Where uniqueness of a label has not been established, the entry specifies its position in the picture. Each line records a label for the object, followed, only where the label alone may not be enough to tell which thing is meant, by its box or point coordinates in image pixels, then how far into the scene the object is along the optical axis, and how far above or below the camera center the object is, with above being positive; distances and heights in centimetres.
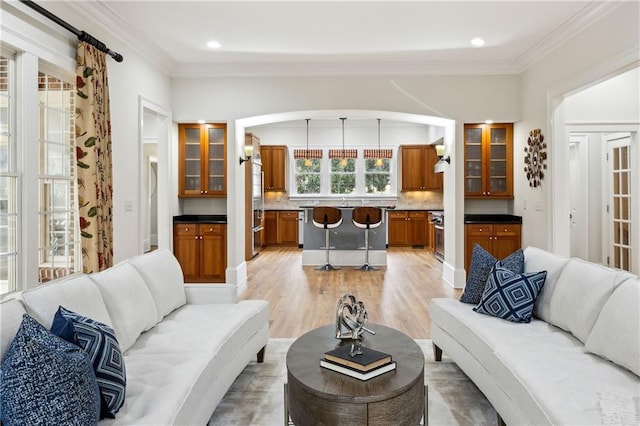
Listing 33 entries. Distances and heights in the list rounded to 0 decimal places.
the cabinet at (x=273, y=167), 986 +123
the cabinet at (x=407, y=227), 979 -30
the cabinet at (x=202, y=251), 570 -49
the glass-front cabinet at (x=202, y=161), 589 +84
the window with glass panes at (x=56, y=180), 331 +33
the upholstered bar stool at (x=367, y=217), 670 -3
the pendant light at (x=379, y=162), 1023 +138
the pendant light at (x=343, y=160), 1005 +143
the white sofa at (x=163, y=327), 164 -69
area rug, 226 -114
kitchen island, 716 -52
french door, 547 +17
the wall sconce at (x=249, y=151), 747 +125
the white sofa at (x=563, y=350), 163 -73
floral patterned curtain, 346 +54
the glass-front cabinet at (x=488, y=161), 585 +80
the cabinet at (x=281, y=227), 988 -27
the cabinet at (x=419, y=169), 978 +114
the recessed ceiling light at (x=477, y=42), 450 +199
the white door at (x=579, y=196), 622 +27
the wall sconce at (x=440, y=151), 666 +109
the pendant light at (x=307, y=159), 1007 +146
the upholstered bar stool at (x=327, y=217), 669 -2
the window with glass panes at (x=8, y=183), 292 +26
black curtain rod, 290 +158
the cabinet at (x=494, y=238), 564 -34
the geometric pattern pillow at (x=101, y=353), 152 -54
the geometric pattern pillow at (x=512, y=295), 257 -53
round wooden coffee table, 168 -77
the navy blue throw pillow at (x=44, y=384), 128 -55
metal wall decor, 493 +72
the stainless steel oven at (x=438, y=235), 775 -40
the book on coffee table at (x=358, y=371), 181 -72
